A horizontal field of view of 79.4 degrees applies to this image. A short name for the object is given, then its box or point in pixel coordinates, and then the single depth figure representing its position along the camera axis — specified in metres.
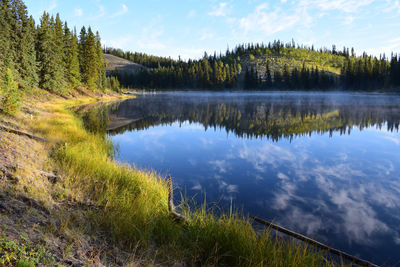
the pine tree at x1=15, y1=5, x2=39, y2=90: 33.19
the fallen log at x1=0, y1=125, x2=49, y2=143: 8.88
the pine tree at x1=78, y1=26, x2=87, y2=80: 58.80
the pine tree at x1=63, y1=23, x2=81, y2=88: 50.19
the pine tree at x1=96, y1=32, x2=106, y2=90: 66.97
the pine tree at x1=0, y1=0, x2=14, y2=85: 28.04
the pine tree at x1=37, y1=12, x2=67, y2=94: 40.94
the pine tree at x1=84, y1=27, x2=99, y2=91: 58.81
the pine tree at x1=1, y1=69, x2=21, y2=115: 12.66
